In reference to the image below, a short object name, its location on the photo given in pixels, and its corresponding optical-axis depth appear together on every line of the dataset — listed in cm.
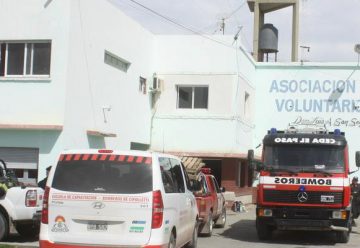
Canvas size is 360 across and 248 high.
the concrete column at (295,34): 3562
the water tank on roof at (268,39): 3550
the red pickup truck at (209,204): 1488
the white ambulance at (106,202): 886
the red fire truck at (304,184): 1440
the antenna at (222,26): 3557
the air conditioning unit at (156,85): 2623
